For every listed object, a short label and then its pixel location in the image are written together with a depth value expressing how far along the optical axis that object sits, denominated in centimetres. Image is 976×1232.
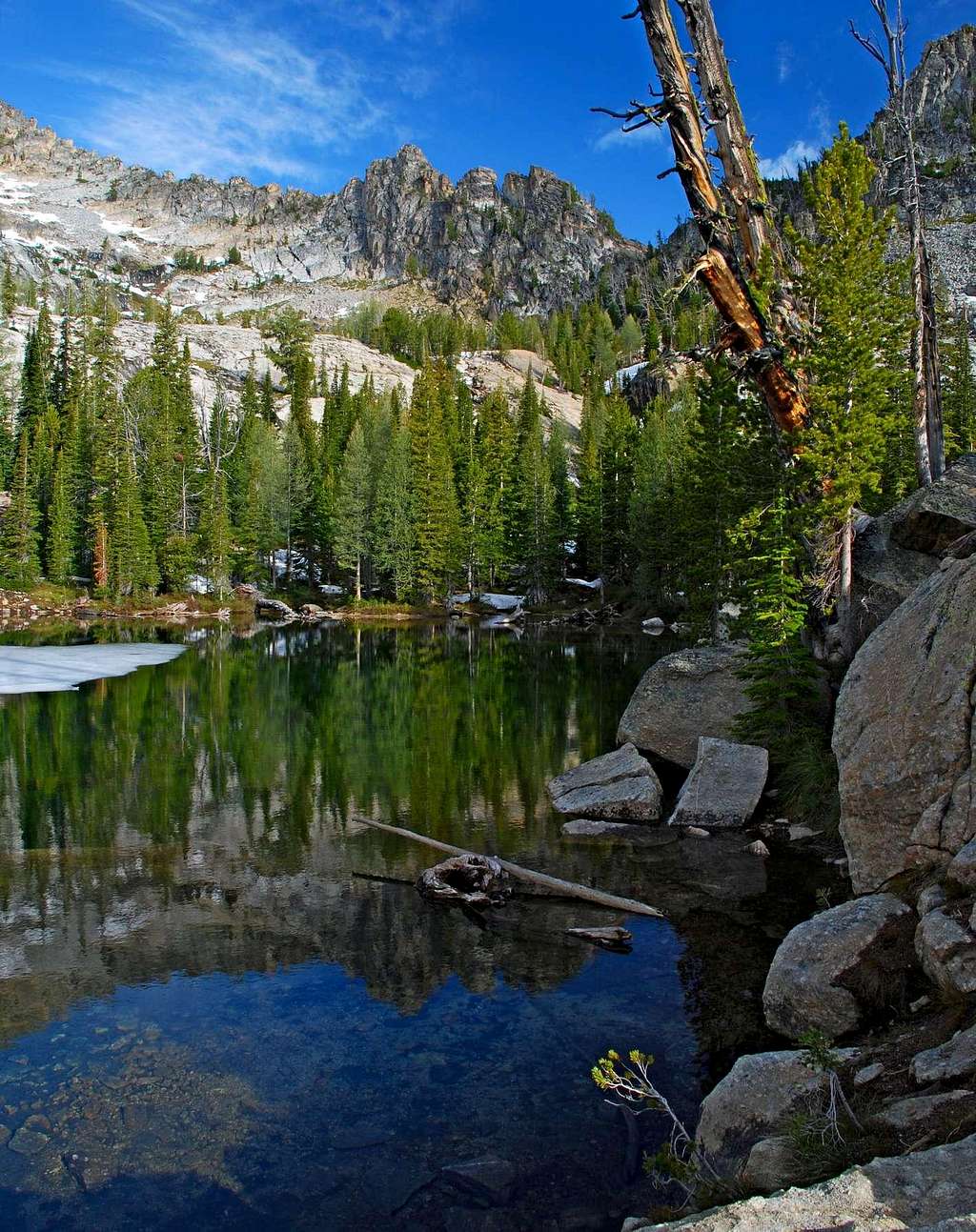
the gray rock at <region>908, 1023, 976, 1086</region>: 519
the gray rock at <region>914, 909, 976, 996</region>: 635
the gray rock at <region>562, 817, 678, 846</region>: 1517
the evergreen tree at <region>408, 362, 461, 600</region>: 7738
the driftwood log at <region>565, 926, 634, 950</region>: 1081
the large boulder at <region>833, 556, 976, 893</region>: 837
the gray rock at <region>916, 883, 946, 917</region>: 731
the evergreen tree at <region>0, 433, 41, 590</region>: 7356
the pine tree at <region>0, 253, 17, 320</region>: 13212
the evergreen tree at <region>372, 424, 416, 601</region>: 7669
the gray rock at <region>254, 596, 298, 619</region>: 7325
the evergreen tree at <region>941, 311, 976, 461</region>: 4888
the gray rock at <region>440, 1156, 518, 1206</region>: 634
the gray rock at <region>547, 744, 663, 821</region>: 1650
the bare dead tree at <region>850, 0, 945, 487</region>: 1962
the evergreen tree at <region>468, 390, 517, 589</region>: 8012
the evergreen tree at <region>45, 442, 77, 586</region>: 7638
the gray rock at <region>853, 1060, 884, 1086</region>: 584
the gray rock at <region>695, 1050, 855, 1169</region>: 587
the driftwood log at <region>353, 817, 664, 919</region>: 1182
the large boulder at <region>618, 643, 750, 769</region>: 1961
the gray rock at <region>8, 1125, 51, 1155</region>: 683
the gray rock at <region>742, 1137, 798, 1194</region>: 468
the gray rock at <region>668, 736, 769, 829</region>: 1589
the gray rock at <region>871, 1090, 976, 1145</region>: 450
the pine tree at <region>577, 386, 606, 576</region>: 7456
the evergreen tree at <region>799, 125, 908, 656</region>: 1666
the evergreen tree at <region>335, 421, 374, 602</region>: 7800
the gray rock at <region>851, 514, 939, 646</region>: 1661
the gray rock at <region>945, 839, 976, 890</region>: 702
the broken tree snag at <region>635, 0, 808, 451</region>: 1348
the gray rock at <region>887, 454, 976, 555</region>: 1525
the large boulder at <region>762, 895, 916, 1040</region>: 748
